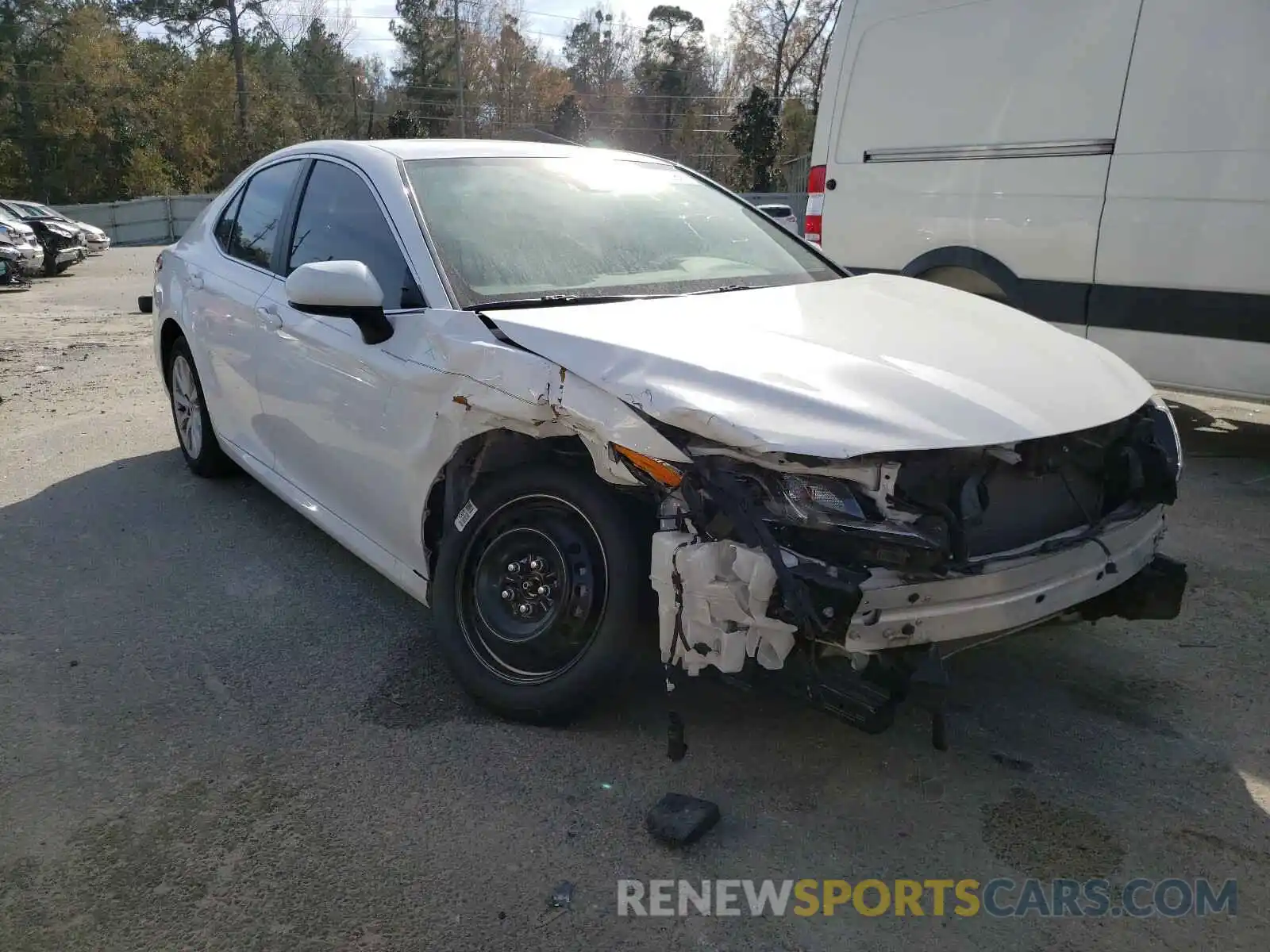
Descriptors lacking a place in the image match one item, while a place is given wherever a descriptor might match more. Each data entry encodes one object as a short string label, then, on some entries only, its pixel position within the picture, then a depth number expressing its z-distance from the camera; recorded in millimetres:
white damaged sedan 2439
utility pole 51750
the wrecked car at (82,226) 24203
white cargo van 5066
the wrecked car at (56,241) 21156
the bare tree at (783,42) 47594
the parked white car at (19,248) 17891
